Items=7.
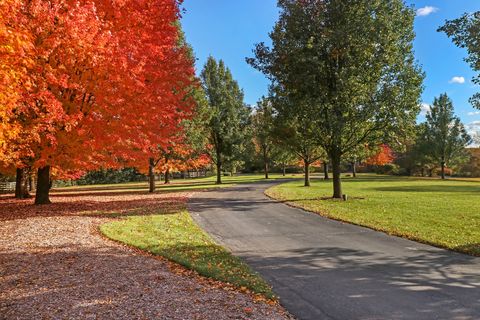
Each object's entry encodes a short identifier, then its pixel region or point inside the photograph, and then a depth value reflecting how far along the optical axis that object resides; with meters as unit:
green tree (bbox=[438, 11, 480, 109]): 10.51
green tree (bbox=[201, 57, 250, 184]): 45.00
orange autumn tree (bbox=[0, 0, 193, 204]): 13.71
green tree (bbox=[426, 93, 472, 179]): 53.59
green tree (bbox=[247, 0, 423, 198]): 20.27
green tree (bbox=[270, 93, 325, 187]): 22.02
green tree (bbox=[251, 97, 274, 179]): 51.71
